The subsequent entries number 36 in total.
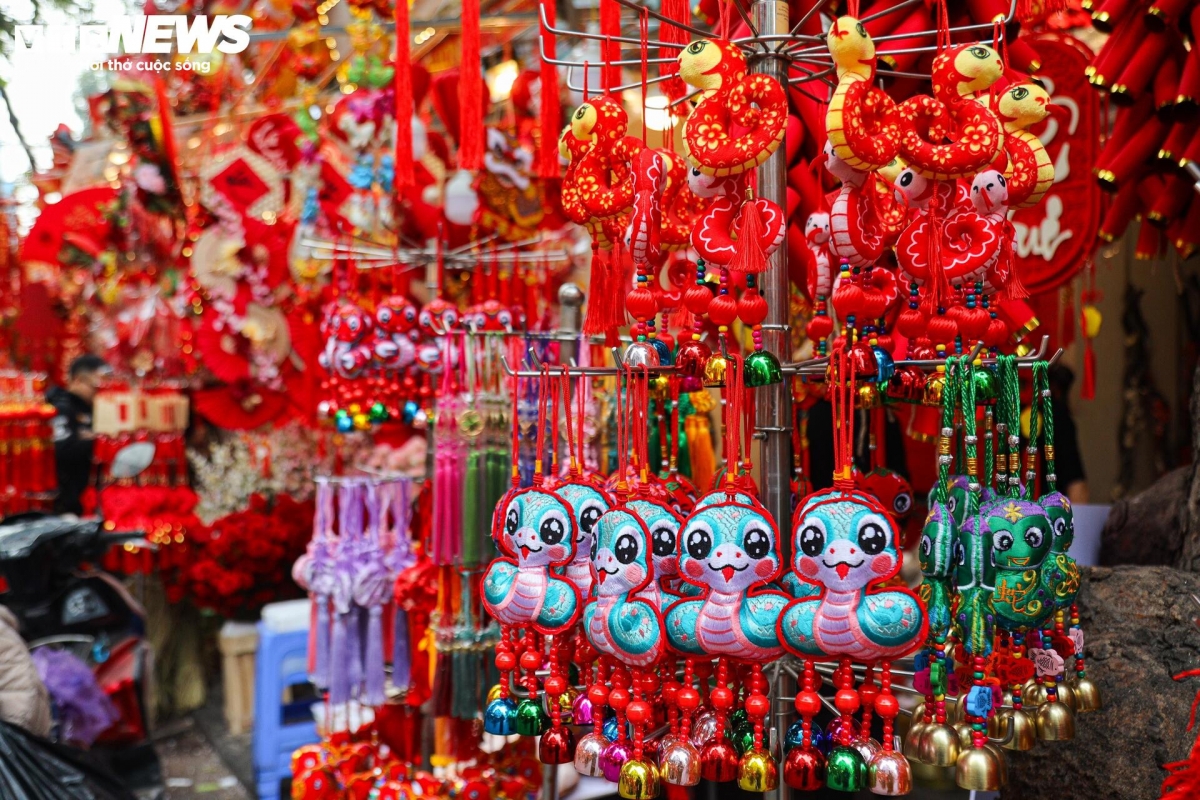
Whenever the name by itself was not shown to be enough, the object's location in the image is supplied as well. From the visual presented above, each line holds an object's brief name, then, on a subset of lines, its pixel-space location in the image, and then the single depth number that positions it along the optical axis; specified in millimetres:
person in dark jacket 4261
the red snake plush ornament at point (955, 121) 1156
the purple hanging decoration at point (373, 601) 2270
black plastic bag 2041
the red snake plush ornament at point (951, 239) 1208
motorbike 2771
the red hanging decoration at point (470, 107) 1645
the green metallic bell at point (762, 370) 1203
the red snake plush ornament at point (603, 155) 1331
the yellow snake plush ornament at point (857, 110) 1116
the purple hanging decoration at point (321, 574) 2289
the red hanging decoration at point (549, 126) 1721
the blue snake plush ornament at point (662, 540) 1174
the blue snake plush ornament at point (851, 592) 1047
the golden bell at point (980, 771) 1097
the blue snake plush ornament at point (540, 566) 1232
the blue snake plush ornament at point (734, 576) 1093
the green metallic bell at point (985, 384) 1134
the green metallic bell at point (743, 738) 1203
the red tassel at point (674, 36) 1424
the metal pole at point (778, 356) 1354
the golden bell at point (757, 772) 1120
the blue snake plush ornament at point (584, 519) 1267
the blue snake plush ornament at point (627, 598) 1132
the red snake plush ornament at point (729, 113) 1145
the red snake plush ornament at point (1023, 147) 1279
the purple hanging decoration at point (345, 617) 2264
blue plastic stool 3213
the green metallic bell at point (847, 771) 1092
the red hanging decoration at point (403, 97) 1688
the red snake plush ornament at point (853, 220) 1231
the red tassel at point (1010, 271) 1289
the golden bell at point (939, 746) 1132
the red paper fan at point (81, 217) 3986
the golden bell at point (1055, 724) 1232
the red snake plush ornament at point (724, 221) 1202
